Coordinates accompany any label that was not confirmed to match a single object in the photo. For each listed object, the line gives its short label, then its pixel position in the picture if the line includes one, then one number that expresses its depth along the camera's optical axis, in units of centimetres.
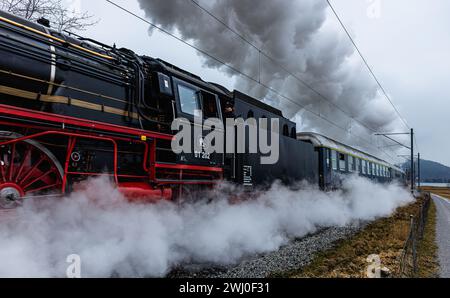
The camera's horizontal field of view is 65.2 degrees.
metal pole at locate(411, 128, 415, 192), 2764
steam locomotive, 409
